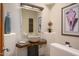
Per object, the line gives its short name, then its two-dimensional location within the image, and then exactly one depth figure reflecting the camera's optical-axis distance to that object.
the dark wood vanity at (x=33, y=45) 1.43
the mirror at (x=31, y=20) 1.44
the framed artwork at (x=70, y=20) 1.38
